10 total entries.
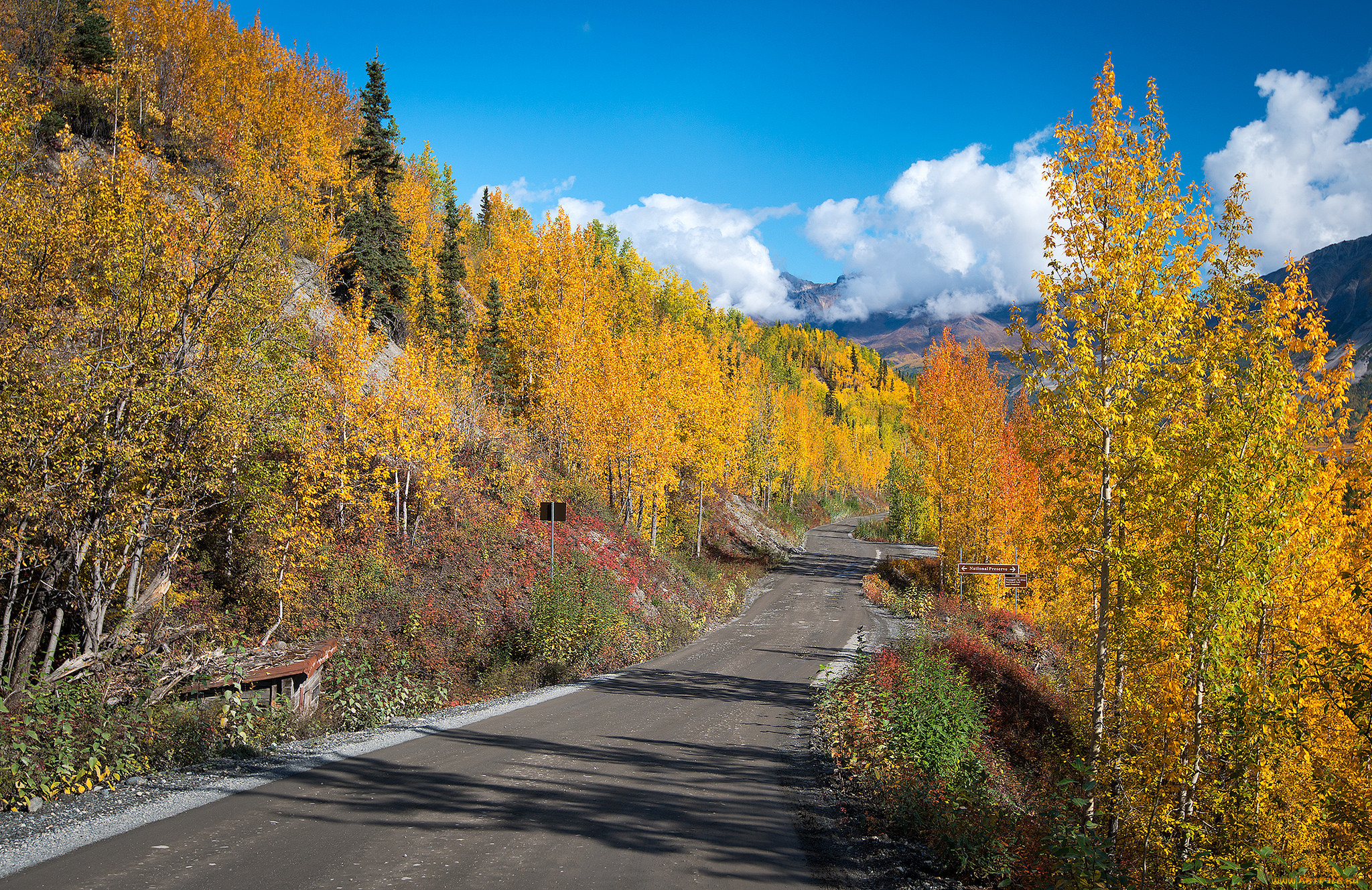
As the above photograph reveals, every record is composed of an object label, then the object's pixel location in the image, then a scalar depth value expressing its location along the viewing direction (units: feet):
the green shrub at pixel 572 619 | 52.39
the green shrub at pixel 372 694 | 39.83
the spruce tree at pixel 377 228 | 93.56
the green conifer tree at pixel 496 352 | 104.94
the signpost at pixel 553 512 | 55.62
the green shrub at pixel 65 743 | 23.82
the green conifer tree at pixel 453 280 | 109.29
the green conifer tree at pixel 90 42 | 91.66
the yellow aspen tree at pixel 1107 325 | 31.60
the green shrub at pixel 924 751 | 22.06
